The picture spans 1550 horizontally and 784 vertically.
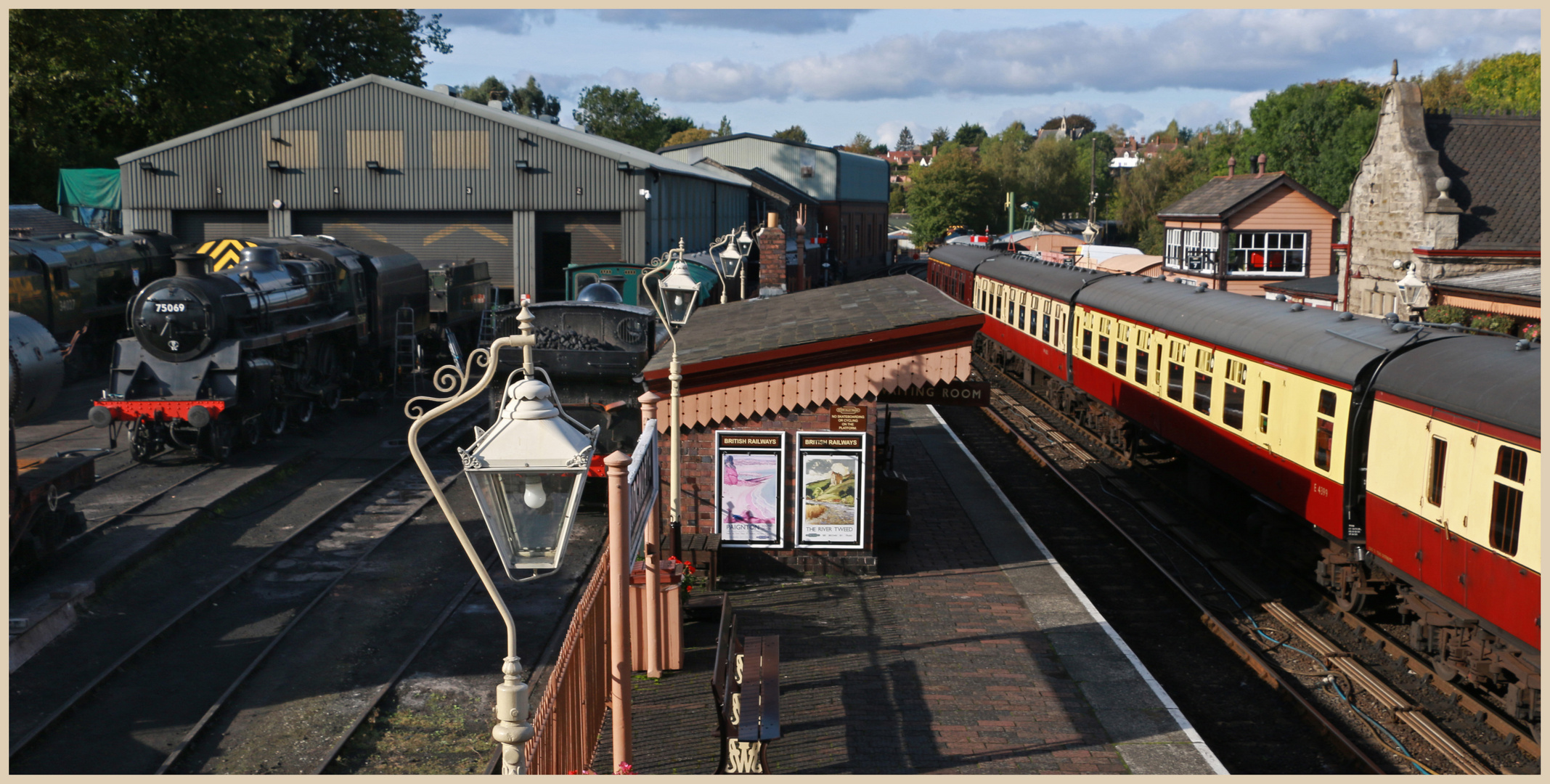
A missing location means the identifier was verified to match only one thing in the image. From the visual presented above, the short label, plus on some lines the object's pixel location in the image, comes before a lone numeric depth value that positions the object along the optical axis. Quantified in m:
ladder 26.33
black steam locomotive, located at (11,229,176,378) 26.28
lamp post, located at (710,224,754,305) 21.44
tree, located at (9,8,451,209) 34.47
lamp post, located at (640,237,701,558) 12.30
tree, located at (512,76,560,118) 127.81
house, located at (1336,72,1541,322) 28.77
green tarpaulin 39.59
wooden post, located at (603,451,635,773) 6.64
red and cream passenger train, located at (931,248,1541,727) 9.22
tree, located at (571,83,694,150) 115.88
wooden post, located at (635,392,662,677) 9.30
